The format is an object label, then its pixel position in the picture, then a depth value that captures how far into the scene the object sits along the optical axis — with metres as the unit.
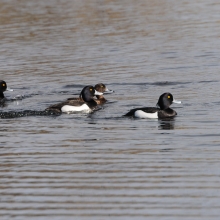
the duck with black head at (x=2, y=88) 19.81
